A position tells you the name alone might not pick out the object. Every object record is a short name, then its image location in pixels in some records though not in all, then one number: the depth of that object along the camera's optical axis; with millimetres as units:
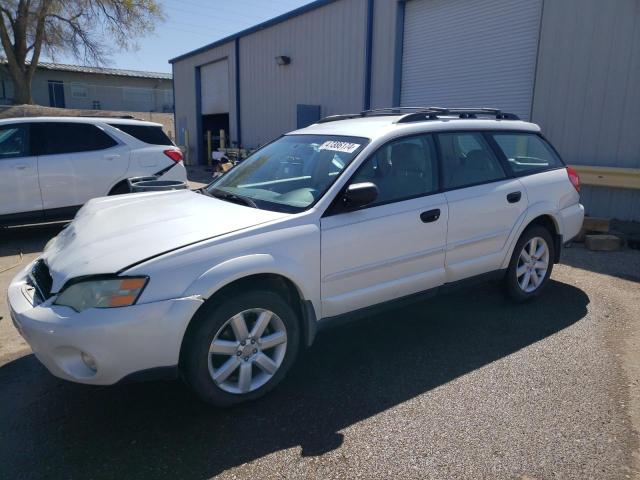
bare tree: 29984
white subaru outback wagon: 2656
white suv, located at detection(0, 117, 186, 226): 6914
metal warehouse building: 8086
